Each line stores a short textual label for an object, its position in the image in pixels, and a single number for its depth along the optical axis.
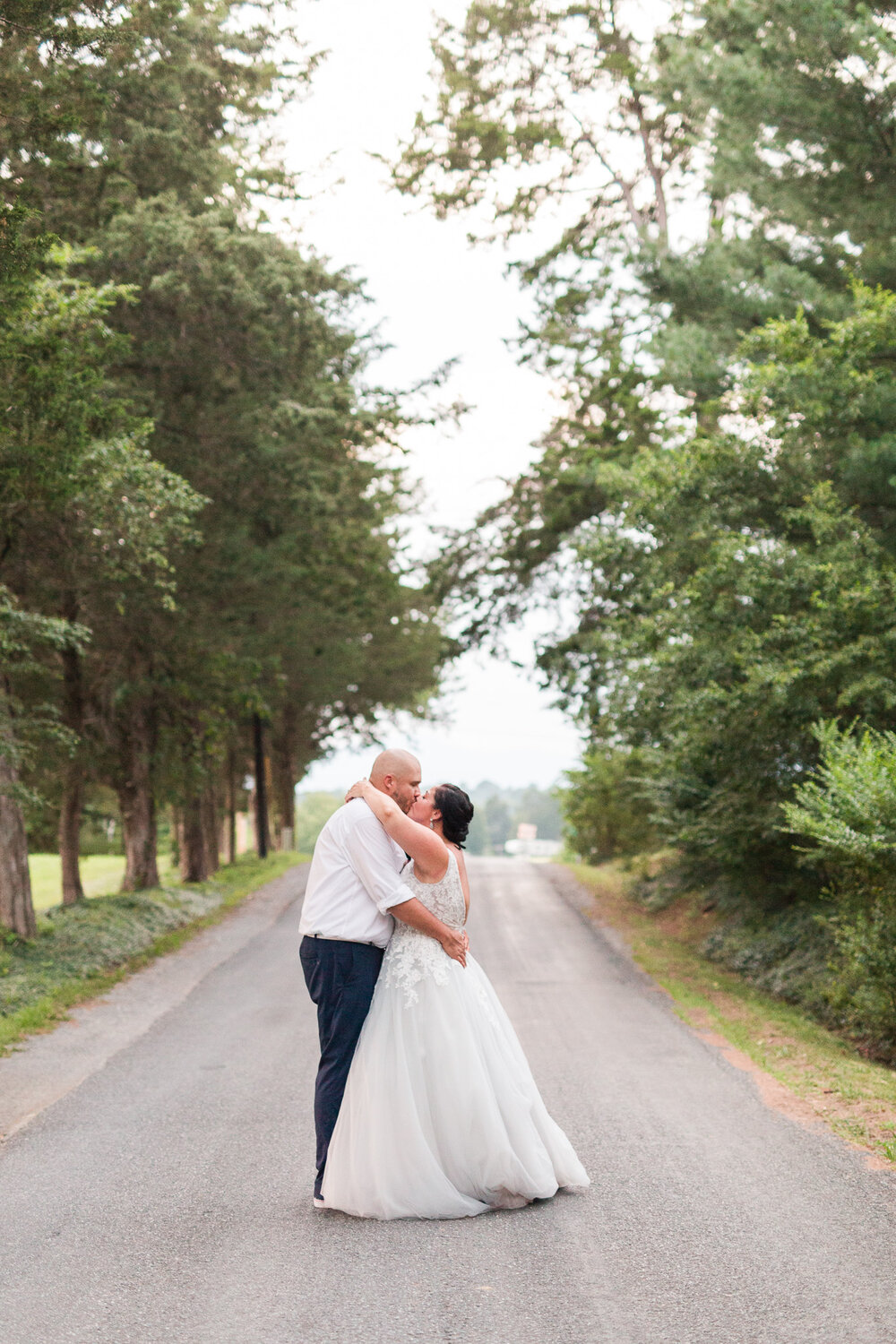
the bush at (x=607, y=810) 28.27
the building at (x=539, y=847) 102.30
